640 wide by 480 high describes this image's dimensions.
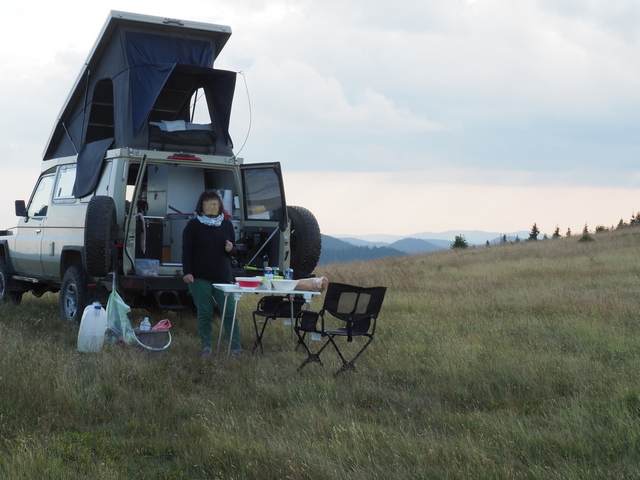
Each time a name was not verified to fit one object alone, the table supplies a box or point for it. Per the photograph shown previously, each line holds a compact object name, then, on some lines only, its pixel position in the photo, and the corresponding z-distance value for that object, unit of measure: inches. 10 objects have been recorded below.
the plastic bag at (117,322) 301.9
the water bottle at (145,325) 299.1
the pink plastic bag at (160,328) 295.6
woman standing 286.7
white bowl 275.9
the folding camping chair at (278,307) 294.0
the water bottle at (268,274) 289.1
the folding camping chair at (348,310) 255.1
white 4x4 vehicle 330.6
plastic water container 288.7
